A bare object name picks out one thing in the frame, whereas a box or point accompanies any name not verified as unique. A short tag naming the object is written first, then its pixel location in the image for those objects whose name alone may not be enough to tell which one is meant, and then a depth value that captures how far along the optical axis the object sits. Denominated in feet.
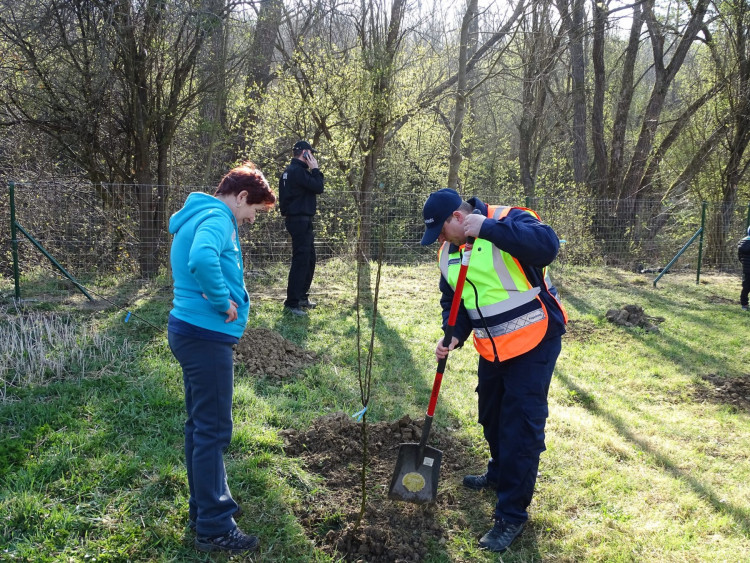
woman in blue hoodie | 8.32
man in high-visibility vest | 9.39
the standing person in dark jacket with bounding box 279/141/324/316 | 23.26
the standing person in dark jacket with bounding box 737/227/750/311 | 29.94
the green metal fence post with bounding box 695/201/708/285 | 38.63
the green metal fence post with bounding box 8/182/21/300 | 22.61
